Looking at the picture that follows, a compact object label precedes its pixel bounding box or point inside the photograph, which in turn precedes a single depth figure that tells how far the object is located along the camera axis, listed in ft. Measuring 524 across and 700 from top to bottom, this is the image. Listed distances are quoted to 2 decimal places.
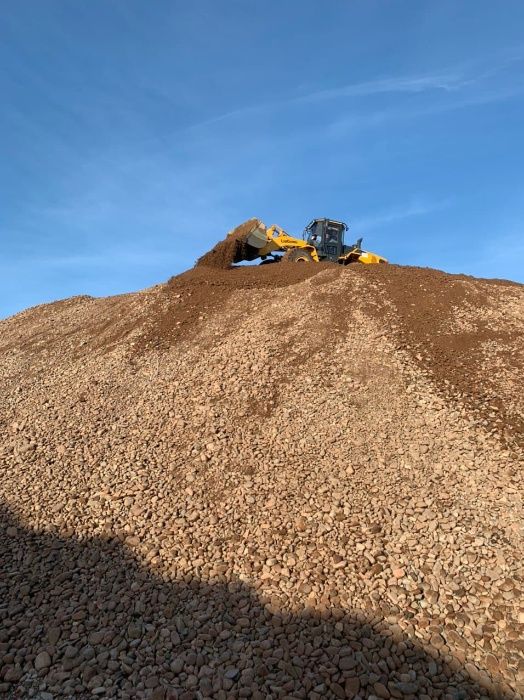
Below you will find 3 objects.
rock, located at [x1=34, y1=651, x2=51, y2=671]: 16.26
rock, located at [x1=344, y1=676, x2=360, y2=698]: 14.67
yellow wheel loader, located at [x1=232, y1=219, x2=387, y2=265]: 59.52
